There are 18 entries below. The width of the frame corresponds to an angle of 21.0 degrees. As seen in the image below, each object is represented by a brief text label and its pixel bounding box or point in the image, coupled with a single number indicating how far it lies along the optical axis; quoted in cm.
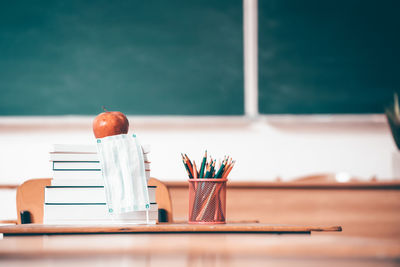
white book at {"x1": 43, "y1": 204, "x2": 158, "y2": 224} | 246
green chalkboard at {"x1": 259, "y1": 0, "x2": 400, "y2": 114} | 491
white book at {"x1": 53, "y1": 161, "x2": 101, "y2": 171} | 250
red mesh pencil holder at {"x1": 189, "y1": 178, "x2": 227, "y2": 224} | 244
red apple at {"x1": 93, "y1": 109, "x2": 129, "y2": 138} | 248
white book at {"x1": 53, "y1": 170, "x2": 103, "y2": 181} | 250
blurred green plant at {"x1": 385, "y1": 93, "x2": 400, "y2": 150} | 403
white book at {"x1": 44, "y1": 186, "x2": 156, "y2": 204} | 248
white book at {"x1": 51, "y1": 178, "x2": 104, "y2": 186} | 249
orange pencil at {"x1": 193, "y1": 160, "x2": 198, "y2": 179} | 247
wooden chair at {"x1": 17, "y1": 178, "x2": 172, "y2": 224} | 302
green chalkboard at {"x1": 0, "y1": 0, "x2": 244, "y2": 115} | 490
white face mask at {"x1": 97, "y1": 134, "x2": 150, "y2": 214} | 241
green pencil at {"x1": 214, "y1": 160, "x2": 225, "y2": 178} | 245
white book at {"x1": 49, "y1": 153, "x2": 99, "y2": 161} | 250
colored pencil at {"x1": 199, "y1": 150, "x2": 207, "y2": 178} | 247
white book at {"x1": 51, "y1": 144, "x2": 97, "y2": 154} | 249
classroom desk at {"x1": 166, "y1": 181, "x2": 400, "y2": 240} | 383
